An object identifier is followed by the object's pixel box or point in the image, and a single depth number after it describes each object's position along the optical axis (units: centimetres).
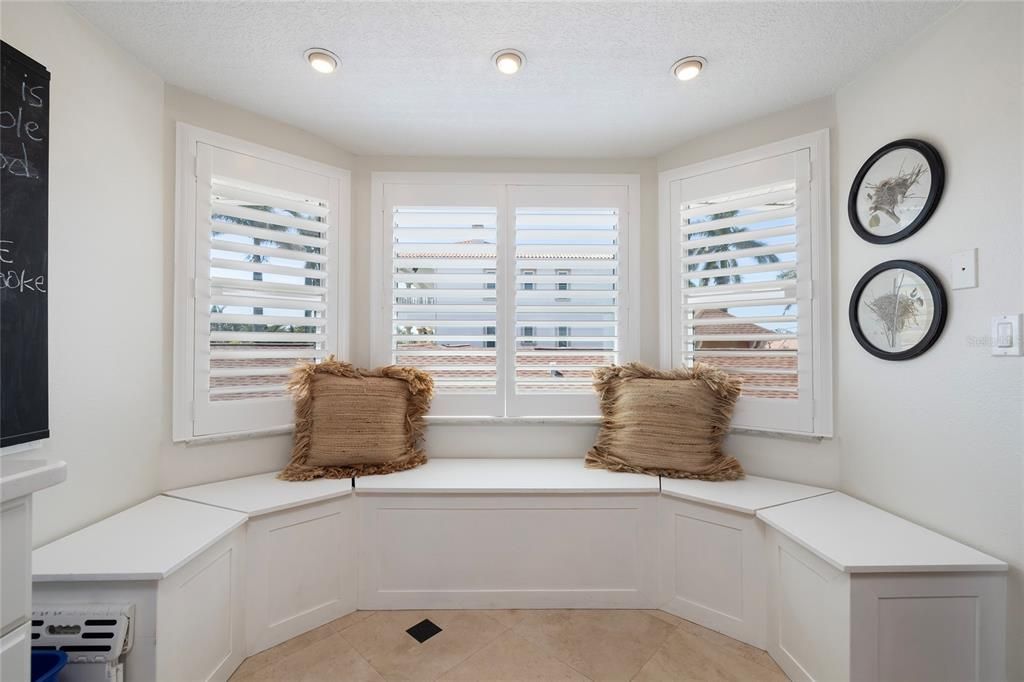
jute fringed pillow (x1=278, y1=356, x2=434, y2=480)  199
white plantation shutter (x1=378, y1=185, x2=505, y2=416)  233
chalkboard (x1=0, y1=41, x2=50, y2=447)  120
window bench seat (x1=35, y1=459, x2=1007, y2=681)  127
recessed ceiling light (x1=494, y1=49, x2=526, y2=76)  158
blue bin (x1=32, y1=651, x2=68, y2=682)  110
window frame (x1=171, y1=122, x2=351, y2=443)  182
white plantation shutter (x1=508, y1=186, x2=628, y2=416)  233
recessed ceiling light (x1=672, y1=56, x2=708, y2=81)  162
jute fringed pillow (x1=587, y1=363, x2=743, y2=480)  197
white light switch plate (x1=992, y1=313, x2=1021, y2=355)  124
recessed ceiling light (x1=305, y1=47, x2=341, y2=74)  158
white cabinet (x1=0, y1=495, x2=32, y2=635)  75
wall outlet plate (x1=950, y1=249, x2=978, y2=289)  134
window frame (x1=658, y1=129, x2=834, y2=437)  187
